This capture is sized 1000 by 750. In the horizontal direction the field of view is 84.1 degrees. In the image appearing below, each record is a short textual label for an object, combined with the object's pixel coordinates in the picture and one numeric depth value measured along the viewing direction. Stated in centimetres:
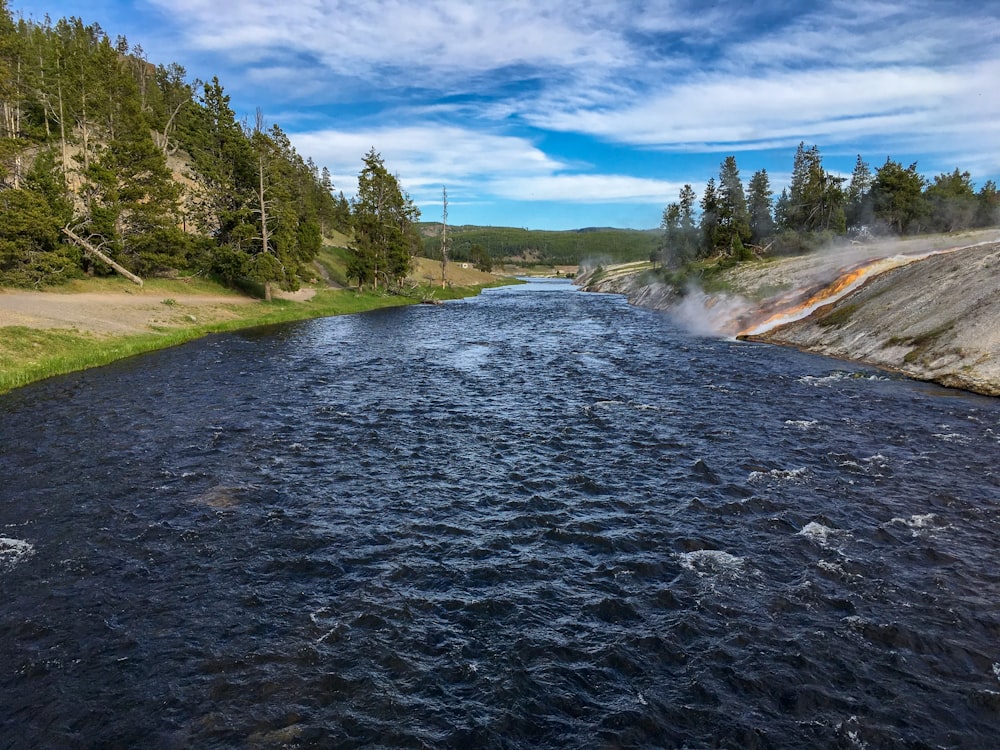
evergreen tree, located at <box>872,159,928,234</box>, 9894
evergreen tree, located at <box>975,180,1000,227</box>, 10108
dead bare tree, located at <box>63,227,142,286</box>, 5422
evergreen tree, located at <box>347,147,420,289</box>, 9019
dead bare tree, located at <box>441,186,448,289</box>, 11243
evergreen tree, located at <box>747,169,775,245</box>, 12769
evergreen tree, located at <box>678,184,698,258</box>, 14800
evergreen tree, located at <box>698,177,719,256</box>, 11788
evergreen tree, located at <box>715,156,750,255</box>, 11188
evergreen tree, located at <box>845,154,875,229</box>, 11038
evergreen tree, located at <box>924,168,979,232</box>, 10169
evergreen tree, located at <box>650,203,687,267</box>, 14988
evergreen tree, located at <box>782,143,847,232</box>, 10781
